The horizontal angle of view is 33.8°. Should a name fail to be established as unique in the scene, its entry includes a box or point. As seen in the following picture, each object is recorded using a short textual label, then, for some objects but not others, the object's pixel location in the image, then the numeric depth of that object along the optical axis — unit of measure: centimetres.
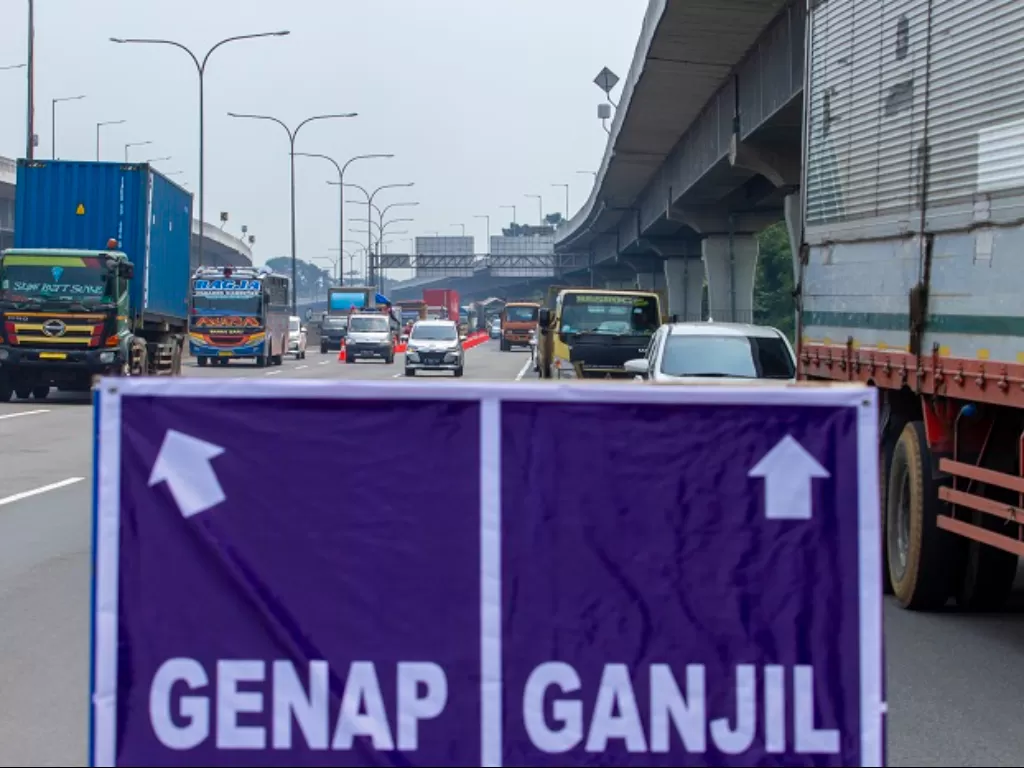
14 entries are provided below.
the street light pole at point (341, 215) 10031
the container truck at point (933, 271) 860
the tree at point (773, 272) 10082
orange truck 8206
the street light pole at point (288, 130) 7406
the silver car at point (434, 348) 4659
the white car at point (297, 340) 6488
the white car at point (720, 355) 1577
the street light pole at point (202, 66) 5433
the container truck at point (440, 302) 11125
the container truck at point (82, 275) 2969
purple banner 421
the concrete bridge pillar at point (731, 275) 5369
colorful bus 4959
